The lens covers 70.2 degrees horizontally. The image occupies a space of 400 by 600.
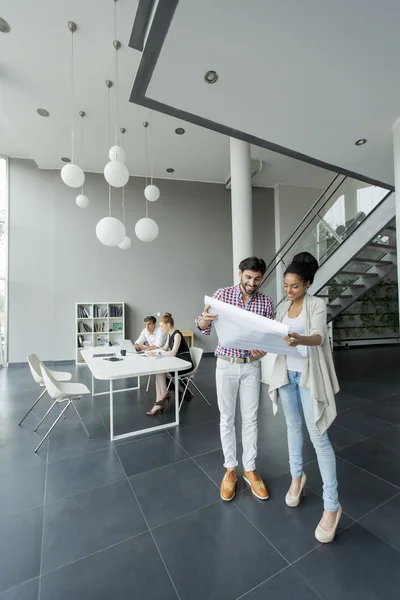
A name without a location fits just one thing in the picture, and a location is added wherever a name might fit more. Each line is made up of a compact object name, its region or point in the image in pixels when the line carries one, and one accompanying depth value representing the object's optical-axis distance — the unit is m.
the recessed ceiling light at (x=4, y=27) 3.56
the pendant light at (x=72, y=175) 3.24
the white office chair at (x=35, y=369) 3.51
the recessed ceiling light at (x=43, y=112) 5.17
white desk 3.09
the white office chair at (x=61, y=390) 3.01
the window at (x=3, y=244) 7.13
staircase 4.61
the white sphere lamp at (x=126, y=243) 5.40
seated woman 3.87
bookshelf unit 7.49
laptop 4.75
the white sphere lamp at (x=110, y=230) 3.27
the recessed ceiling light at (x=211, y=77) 1.92
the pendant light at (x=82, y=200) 5.15
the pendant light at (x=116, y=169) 3.18
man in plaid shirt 2.02
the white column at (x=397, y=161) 2.67
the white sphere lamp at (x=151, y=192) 4.46
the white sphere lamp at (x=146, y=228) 3.93
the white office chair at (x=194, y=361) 4.10
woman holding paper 1.65
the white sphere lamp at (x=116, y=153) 3.37
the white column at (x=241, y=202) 5.14
